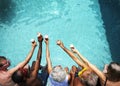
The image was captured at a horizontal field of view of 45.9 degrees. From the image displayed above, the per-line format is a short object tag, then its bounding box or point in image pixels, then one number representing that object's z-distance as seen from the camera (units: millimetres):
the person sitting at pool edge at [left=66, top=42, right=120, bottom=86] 2215
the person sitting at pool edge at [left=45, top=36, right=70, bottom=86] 2325
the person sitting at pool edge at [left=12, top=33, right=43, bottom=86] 2555
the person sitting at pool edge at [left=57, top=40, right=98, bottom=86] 2438
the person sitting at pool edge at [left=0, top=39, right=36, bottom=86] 2603
